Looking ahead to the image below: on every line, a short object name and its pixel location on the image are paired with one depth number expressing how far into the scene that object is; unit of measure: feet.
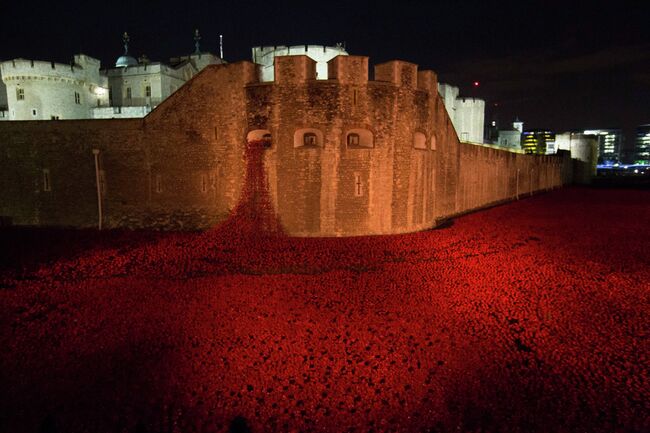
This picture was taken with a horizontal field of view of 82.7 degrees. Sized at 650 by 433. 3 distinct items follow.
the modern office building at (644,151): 581.94
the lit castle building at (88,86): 117.60
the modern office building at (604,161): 580.30
